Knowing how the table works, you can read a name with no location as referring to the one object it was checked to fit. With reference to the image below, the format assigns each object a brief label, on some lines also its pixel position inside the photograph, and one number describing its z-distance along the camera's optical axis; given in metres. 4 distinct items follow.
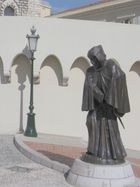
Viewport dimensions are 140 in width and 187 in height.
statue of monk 8.46
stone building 35.97
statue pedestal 8.34
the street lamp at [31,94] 14.47
